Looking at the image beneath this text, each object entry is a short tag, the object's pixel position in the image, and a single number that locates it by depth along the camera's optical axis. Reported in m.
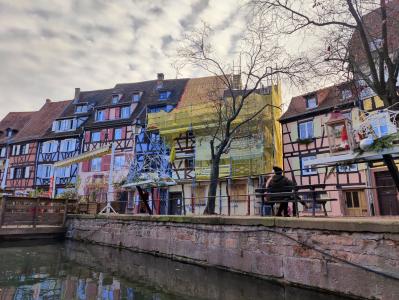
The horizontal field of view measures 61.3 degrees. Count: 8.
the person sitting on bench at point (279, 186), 8.71
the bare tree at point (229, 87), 12.95
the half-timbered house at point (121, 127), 28.08
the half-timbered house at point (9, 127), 36.41
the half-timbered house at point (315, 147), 18.52
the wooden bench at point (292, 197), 7.73
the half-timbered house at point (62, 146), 31.23
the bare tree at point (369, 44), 8.54
